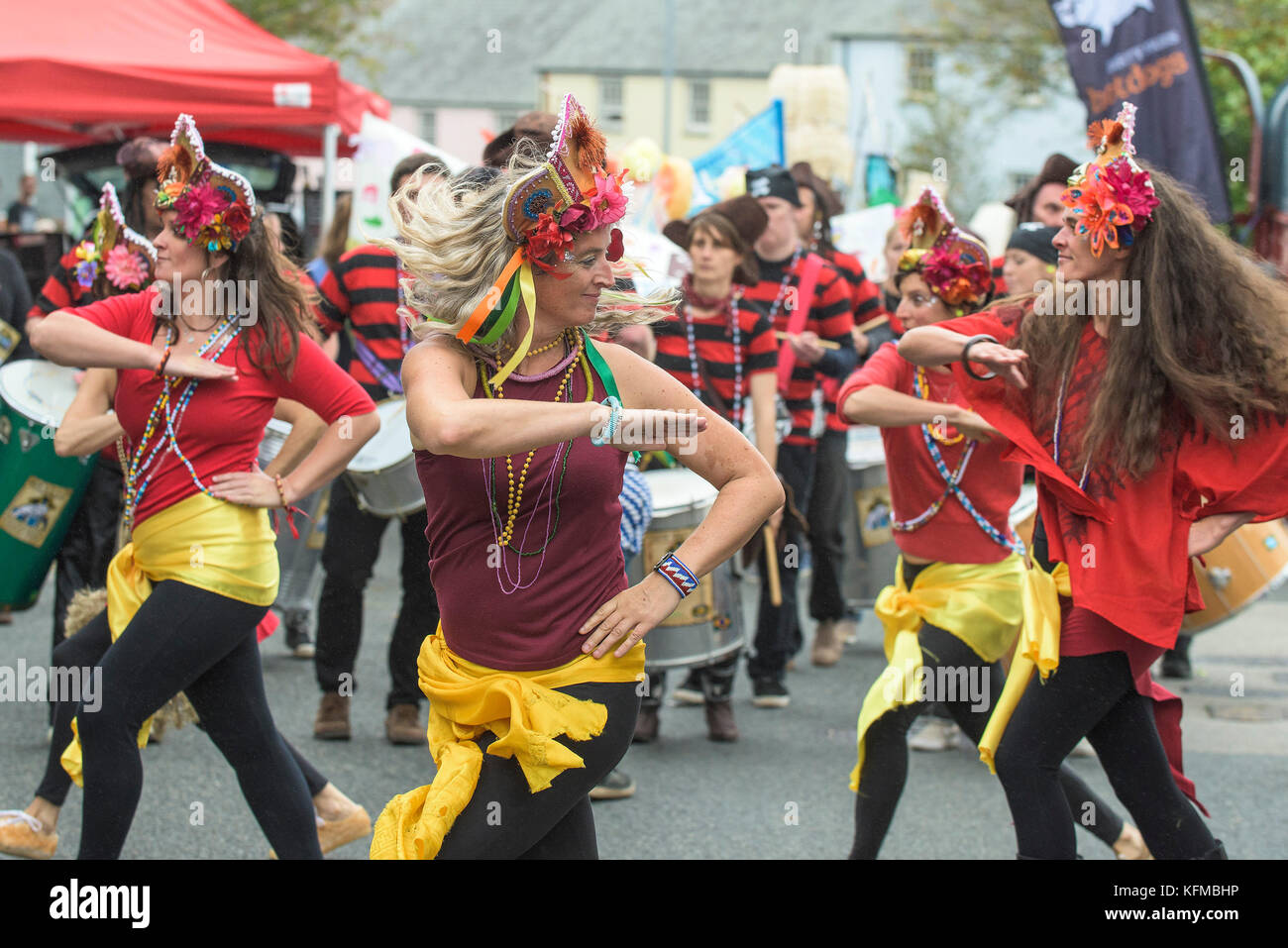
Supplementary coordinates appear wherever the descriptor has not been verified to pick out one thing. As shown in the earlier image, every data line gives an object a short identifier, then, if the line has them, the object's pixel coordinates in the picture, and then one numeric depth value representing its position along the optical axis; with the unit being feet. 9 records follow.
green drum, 16.90
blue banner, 32.94
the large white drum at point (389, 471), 17.34
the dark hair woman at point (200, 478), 12.20
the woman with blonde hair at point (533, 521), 8.98
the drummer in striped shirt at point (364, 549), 18.56
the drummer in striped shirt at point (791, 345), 22.02
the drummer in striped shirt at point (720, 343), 19.47
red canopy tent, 27.99
